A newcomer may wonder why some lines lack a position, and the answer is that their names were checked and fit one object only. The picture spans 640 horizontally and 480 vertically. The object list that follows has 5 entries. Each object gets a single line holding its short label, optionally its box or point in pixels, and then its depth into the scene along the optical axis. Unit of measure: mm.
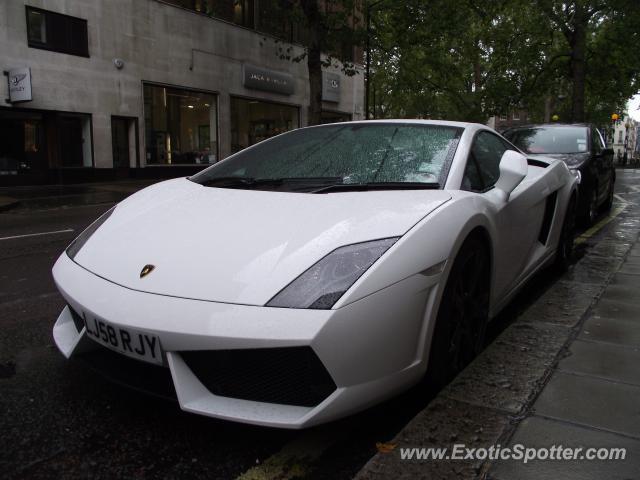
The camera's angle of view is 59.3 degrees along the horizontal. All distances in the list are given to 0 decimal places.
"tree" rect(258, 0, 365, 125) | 17859
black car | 7027
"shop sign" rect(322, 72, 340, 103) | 27578
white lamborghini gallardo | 1816
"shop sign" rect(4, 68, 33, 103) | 14898
